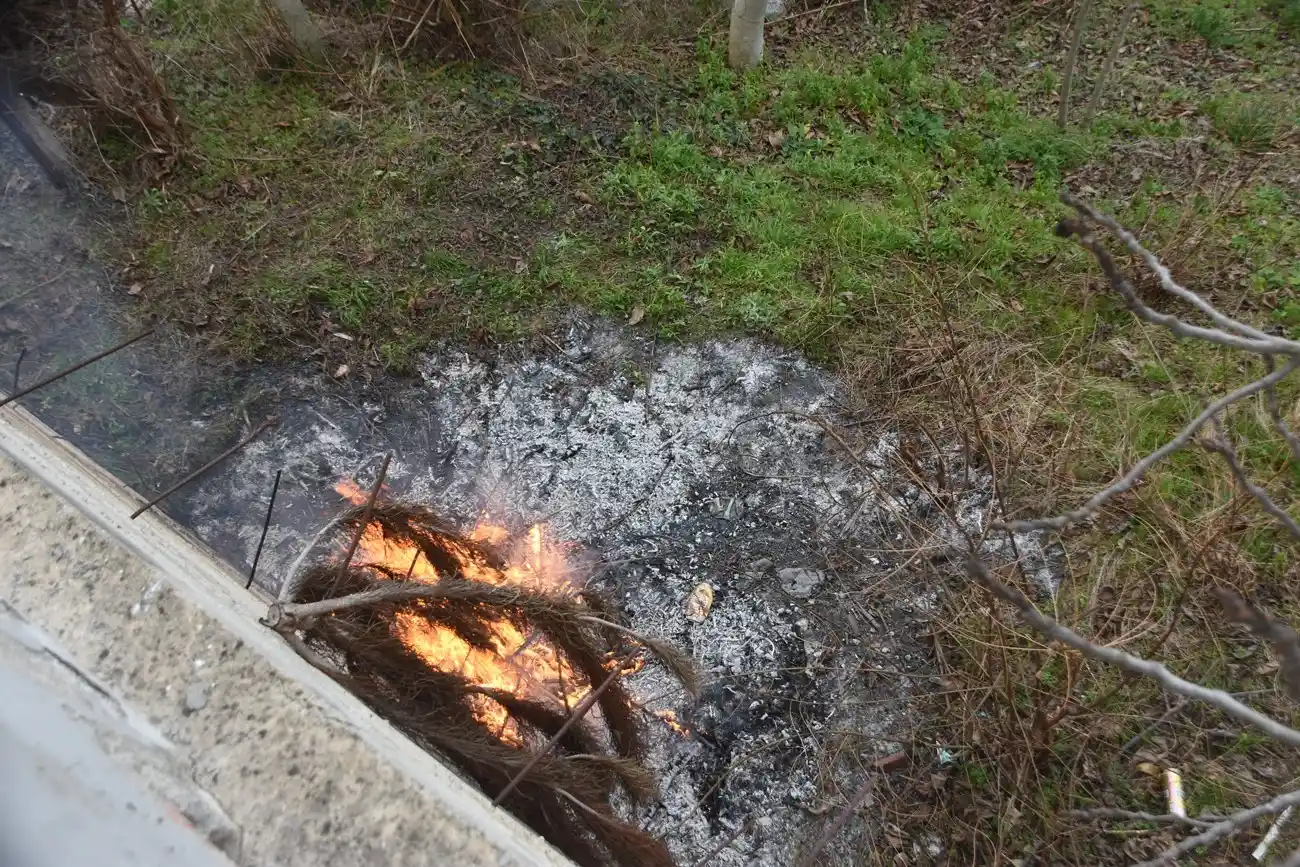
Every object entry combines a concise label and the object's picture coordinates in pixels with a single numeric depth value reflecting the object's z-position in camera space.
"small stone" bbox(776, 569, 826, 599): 3.62
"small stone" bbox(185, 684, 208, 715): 1.72
